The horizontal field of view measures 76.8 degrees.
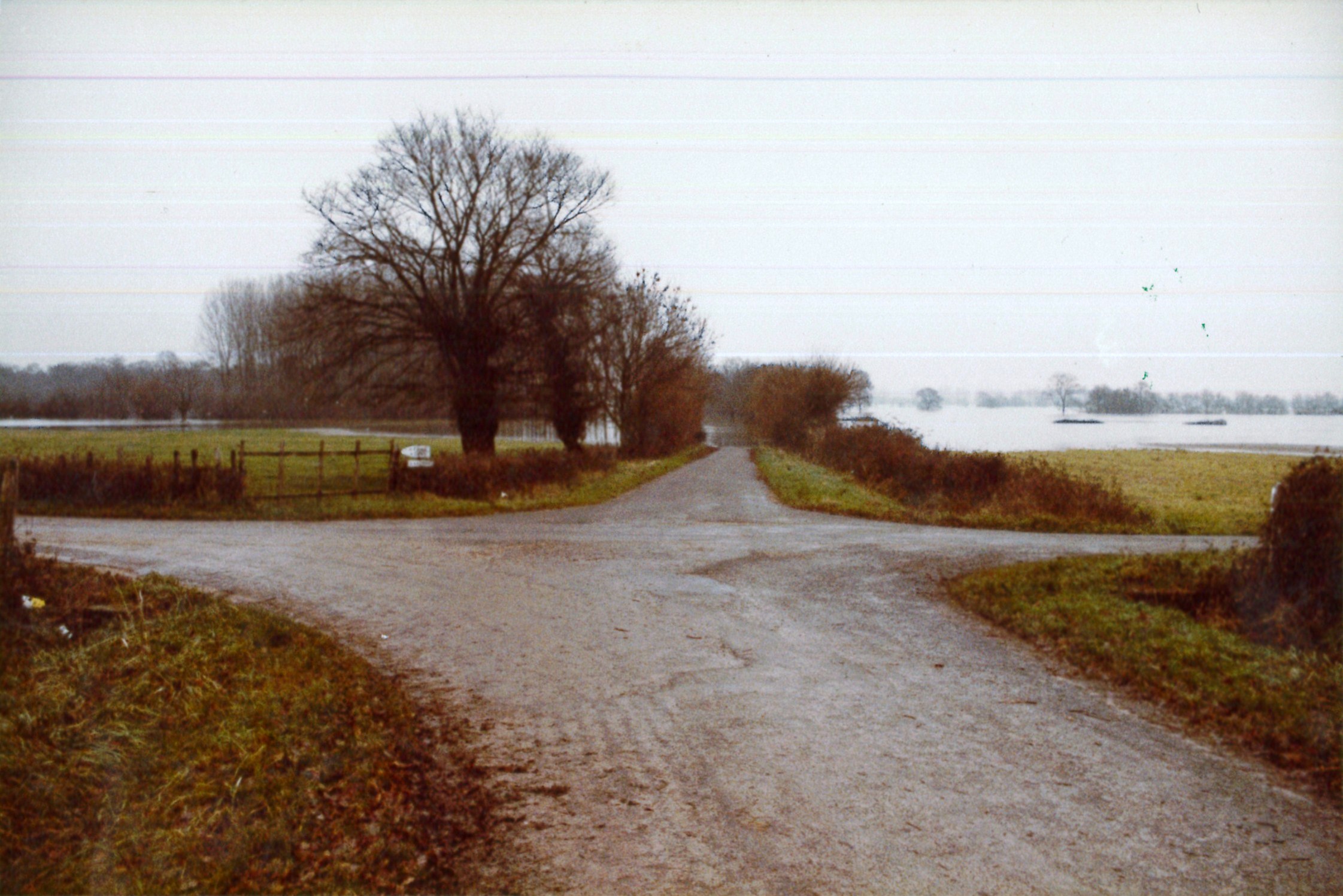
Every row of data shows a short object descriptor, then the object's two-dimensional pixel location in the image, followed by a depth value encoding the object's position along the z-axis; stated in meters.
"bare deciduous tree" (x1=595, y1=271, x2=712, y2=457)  41.81
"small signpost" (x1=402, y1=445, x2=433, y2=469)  22.41
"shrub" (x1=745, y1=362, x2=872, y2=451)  44.25
